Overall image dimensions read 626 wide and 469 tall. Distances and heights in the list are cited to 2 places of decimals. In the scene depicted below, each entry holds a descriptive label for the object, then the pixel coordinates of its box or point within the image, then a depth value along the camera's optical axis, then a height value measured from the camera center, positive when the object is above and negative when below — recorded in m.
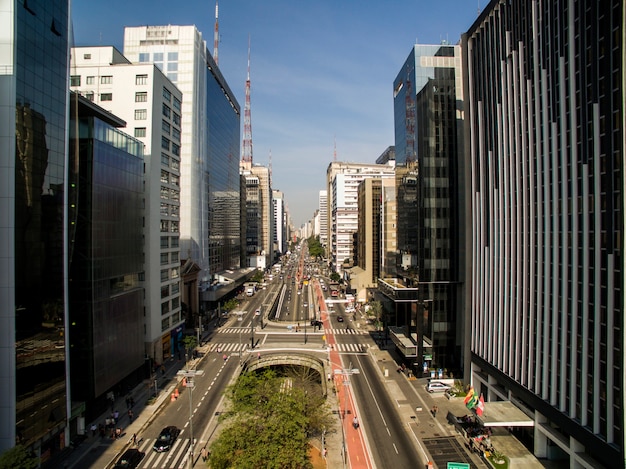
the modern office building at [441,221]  57.62 +2.04
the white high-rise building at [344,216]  171.62 +8.17
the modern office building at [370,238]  119.12 -0.67
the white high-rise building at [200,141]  91.50 +23.57
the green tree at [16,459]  27.36 -14.99
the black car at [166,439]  38.84 -19.52
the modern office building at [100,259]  43.19 -2.64
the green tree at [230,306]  102.82 -17.42
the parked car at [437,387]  52.81 -19.27
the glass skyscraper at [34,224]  30.73 +0.95
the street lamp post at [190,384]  36.33 -19.62
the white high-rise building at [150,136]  58.56 +14.65
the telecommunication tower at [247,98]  194.56 +65.71
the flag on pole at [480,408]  39.09 -16.34
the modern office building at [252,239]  195.62 -1.57
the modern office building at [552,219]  27.45 +1.42
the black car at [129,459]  35.06 -19.32
